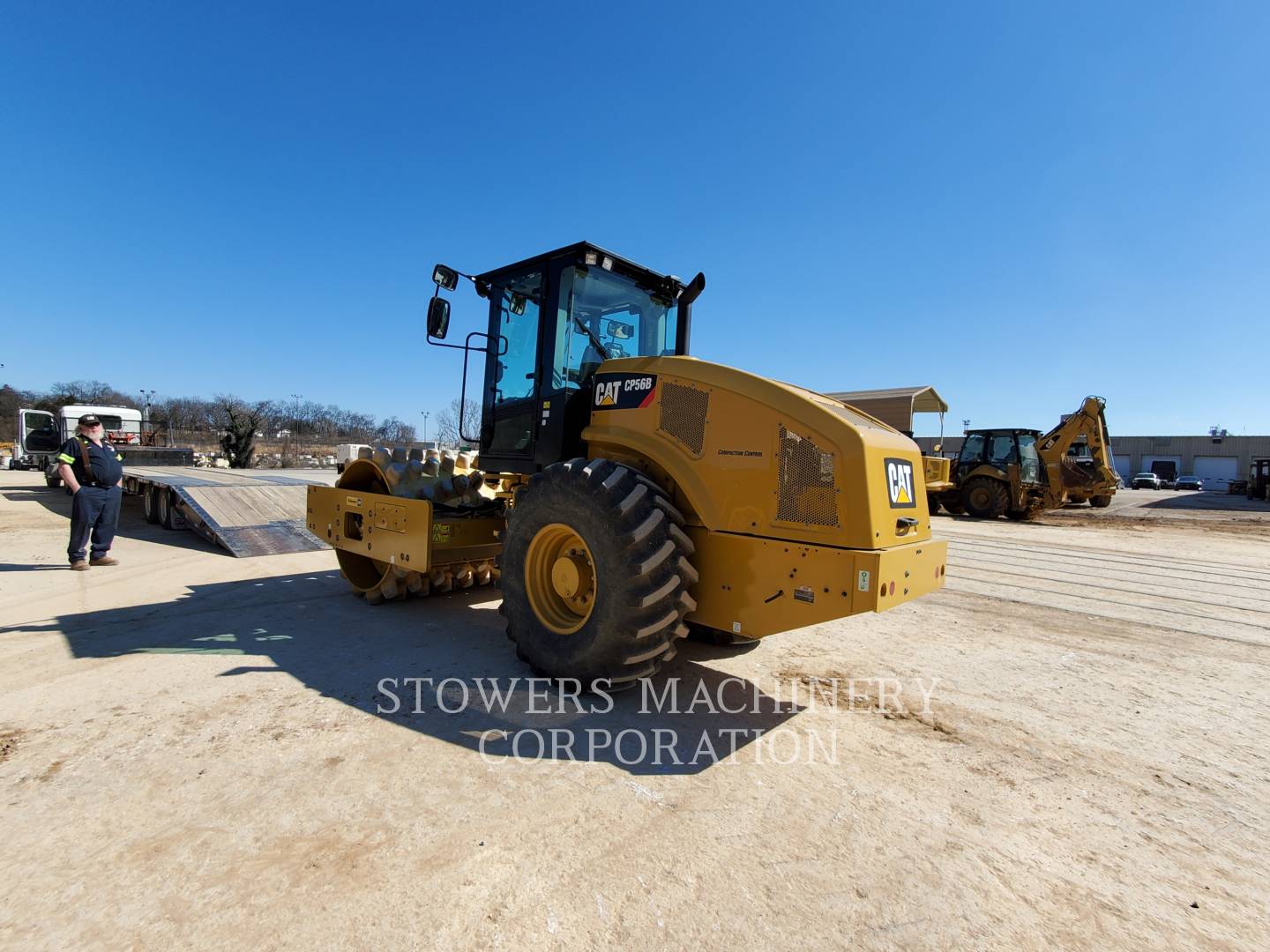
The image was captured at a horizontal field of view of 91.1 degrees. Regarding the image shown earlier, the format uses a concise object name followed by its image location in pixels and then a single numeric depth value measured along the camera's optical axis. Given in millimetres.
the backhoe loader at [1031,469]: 16328
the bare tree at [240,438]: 27547
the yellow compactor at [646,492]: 3008
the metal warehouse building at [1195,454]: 57844
